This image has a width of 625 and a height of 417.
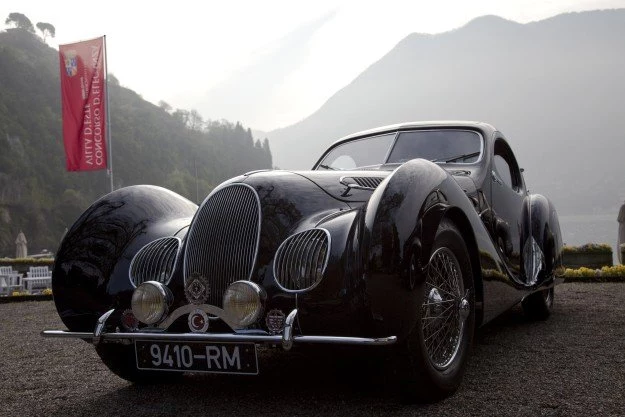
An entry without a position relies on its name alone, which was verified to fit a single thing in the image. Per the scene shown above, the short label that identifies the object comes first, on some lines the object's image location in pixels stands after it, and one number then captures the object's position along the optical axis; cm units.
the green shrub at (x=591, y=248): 1291
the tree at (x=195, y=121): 13125
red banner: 2025
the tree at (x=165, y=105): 13725
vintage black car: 290
